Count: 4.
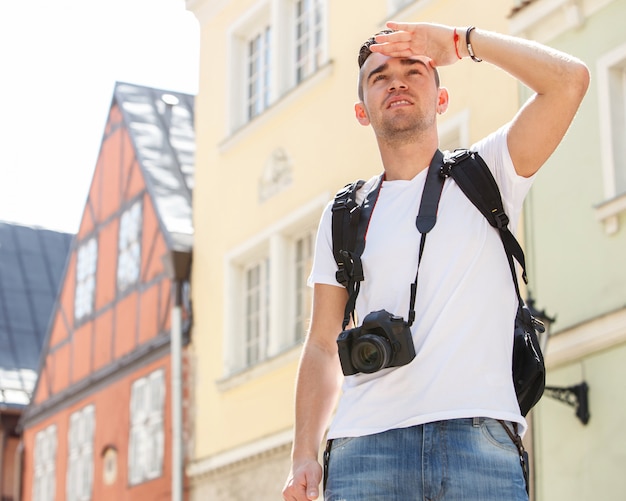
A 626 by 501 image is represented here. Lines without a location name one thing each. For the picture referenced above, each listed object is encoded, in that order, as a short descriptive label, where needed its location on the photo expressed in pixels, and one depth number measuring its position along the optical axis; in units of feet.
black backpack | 11.03
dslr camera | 10.53
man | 10.36
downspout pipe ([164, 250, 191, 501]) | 54.54
